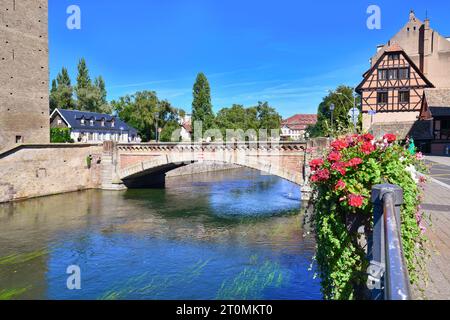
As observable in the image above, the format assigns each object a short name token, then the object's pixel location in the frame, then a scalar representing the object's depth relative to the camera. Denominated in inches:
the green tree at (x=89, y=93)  2805.1
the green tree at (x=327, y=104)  2390.9
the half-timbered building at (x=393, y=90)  1673.2
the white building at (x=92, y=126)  2343.8
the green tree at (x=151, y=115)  2439.1
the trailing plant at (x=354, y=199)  185.3
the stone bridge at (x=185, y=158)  1177.4
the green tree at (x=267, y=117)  2796.8
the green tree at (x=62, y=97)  2664.9
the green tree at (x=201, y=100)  2642.7
